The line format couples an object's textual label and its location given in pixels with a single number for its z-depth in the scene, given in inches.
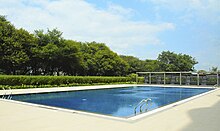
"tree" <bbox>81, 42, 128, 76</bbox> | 1040.9
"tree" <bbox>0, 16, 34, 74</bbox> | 700.0
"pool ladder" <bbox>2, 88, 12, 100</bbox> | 376.0
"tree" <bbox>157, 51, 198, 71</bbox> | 1288.1
